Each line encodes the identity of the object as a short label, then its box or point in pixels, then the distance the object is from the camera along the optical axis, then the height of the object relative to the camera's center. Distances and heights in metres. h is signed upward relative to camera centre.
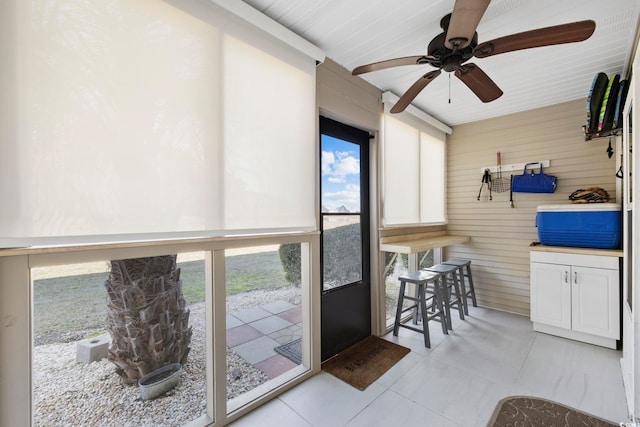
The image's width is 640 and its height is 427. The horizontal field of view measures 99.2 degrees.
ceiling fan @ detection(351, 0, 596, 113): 1.31 +0.95
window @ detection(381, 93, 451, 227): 3.20 +0.56
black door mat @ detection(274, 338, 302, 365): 2.53 -1.31
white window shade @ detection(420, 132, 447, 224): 3.84 +0.47
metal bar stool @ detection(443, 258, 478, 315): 3.68 -0.95
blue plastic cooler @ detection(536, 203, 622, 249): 2.80 -0.17
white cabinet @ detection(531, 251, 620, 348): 2.77 -0.94
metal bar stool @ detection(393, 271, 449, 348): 2.88 -0.96
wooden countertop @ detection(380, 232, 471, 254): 2.94 -0.37
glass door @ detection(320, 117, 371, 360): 2.67 -0.24
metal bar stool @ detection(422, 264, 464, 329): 3.21 -0.95
